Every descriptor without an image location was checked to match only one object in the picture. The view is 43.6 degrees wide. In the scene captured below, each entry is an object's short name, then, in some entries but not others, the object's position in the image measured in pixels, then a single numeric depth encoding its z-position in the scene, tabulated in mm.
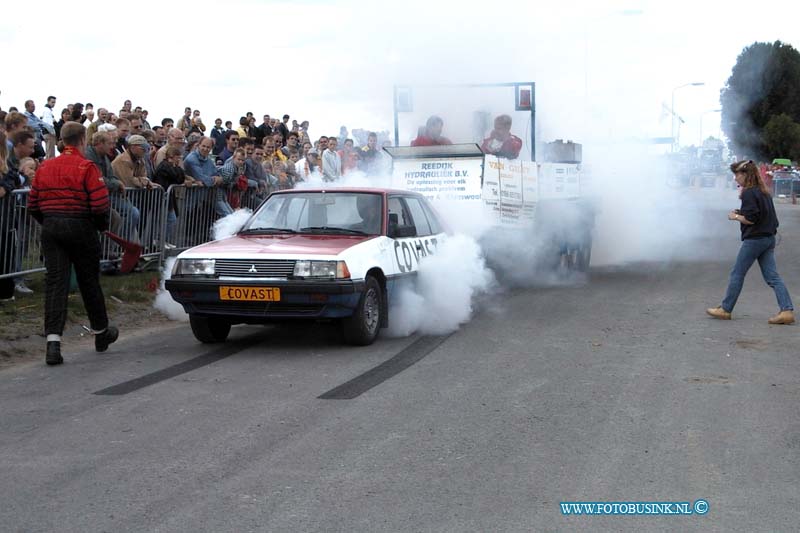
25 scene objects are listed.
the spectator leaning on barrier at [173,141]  13484
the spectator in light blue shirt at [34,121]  15251
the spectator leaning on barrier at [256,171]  15352
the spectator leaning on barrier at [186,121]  18609
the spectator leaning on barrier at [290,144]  19000
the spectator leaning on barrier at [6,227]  10039
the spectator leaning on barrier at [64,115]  15305
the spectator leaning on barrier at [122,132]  13820
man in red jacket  8266
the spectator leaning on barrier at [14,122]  10156
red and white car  8562
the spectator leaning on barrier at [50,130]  15058
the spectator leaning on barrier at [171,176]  13148
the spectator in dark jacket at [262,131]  20219
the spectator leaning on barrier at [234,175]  14516
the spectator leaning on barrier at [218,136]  18906
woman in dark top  10523
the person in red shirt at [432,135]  14945
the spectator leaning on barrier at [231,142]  15016
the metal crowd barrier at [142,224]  10227
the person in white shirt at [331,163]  17869
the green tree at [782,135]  54719
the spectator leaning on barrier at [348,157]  17781
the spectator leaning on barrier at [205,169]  14055
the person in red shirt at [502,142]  14648
